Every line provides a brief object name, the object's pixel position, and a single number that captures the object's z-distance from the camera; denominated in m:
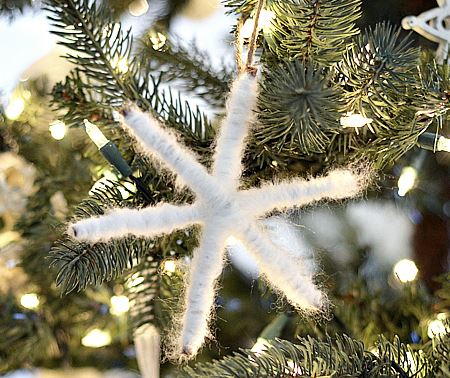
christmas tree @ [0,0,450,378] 0.68
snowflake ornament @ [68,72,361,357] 0.67
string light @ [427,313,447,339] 0.74
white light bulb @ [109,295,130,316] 0.82
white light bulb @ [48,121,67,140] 0.78
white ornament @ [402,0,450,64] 0.79
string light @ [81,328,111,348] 0.85
